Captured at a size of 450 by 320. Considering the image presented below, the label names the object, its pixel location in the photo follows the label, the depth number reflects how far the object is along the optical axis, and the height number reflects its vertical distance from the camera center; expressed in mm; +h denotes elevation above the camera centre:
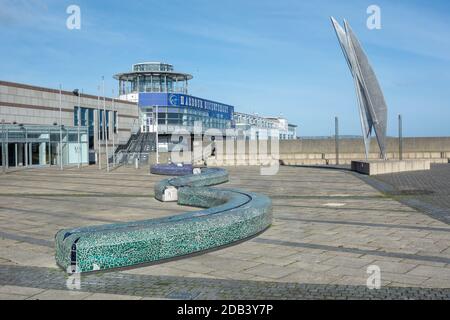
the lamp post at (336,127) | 31920 +992
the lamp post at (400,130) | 28856 +713
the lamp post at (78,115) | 41300 +2672
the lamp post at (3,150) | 32188 -263
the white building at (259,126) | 86781 +3537
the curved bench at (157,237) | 6879 -1435
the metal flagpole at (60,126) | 38438 +1547
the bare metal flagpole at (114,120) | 50369 +2541
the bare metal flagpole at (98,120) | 43450 +2399
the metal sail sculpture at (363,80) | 25359 +3250
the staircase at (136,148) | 45062 -323
